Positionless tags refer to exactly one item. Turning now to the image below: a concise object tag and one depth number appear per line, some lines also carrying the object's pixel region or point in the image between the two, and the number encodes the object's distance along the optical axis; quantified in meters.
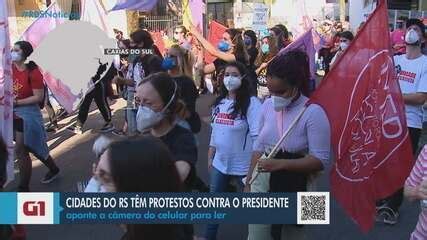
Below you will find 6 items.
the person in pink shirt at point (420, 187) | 2.87
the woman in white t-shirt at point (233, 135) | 4.67
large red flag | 3.52
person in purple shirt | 3.29
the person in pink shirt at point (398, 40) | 9.47
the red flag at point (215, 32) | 10.87
